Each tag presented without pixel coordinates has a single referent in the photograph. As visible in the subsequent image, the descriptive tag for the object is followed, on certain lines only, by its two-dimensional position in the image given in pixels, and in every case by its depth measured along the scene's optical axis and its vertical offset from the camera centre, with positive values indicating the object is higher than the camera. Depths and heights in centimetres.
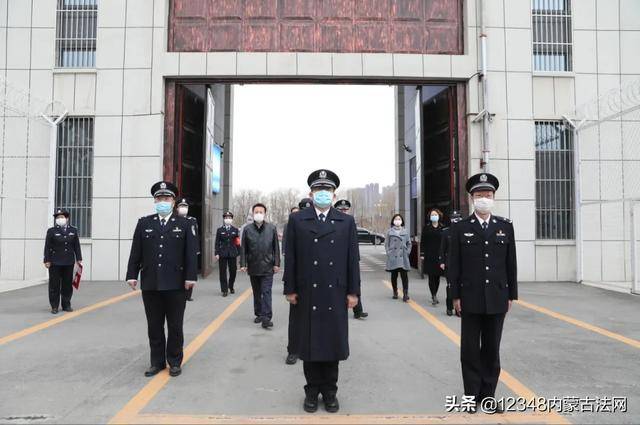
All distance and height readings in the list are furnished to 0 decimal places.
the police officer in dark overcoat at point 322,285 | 371 -48
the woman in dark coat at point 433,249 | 886 -40
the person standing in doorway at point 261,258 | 698 -47
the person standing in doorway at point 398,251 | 917 -45
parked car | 4016 -71
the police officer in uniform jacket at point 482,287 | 381 -49
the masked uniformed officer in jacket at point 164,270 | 470 -45
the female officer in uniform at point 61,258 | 794 -54
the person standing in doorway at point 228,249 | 1052 -49
